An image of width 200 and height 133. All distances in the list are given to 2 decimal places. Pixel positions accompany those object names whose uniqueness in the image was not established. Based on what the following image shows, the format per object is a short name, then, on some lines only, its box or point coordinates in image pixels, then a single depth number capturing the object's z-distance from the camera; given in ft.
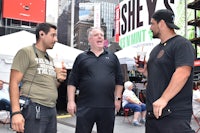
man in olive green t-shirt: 9.54
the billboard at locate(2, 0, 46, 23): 110.52
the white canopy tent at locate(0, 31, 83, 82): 29.14
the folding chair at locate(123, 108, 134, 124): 30.61
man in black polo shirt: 12.24
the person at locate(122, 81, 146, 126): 28.89
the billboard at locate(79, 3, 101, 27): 147.64
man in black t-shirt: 8.45
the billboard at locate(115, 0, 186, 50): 44.55
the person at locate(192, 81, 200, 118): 25.59
